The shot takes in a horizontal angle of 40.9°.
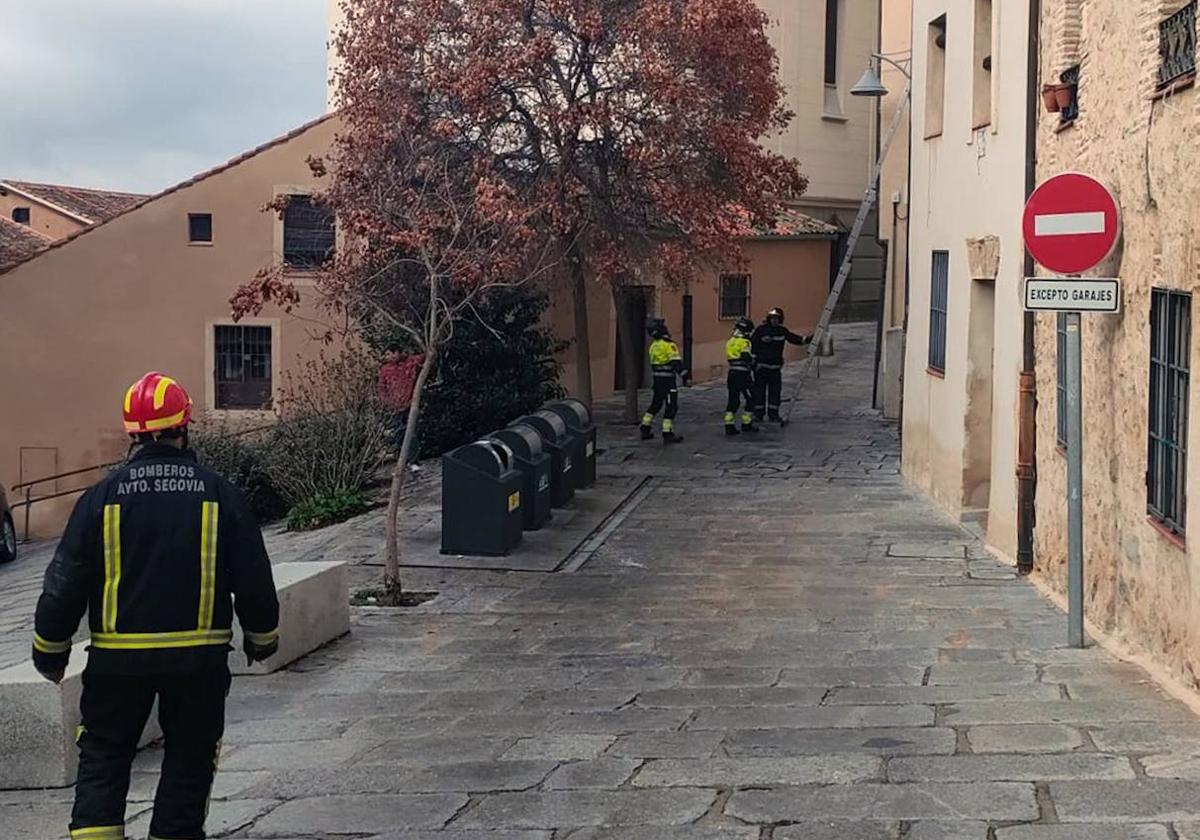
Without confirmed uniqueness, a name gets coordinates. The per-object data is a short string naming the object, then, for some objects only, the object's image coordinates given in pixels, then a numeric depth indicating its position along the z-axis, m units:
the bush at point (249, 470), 18.22
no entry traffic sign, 8.94
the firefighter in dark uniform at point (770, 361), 22.66
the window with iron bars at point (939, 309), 16.47
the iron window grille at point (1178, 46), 8.16
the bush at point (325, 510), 16.50
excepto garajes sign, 8.89
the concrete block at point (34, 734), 6.95
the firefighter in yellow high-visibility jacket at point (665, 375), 20.91
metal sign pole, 9.10
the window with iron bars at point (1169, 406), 8.36
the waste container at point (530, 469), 14.58
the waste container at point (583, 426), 17.53
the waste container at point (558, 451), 16.05
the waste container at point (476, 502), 13.46
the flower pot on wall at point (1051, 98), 11.02
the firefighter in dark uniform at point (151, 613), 5.26
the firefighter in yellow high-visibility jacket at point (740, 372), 21.83
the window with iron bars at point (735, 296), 31.88
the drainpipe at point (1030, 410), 11.98
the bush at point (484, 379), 20.53
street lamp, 23.36
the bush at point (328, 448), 17.34
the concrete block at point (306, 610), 9.38
